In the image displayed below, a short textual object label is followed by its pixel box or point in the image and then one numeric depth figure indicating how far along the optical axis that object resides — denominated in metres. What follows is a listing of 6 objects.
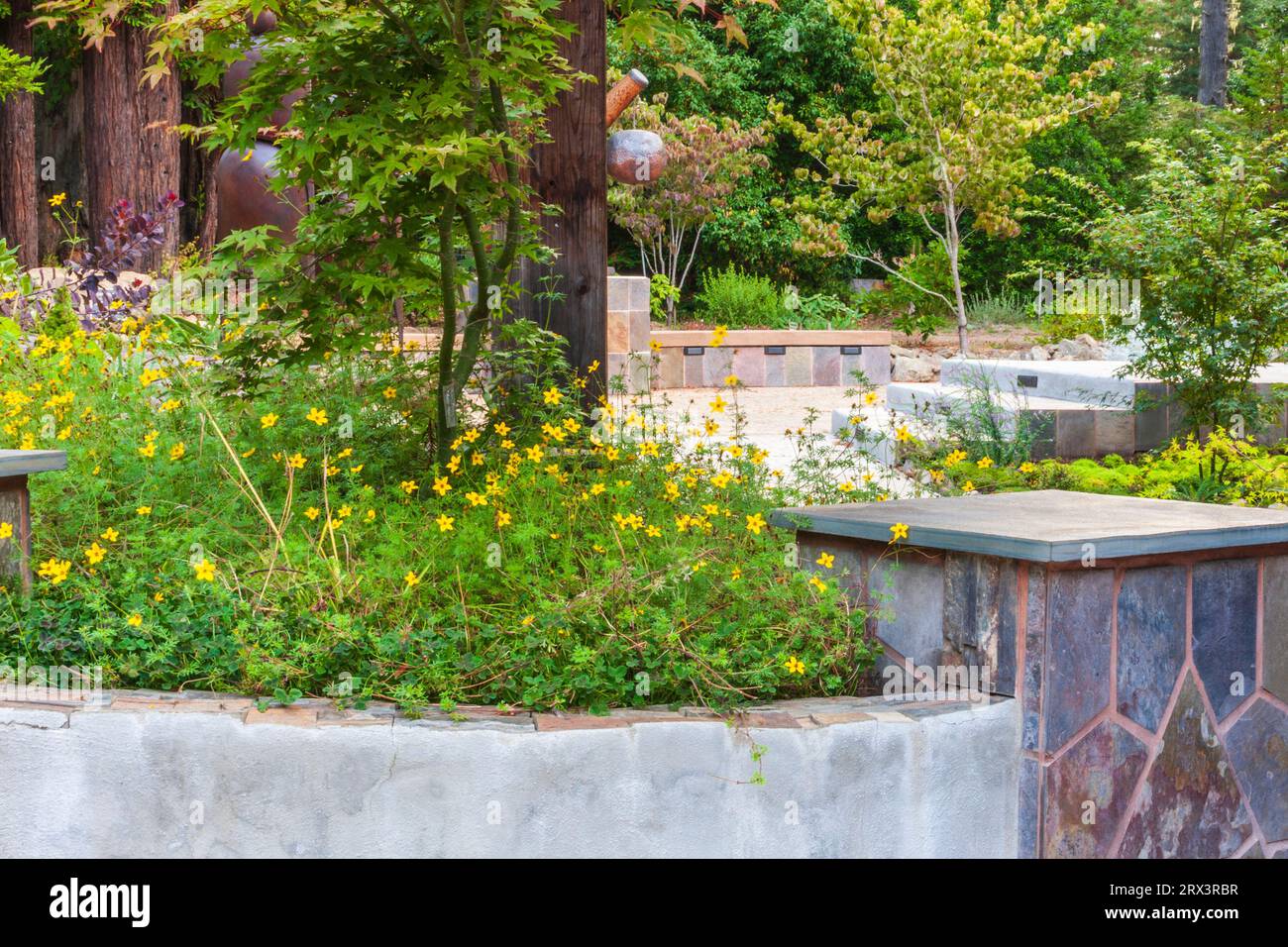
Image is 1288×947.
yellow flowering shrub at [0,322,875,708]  3.42
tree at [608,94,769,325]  17.22
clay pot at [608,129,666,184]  12.73
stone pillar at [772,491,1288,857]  3.26
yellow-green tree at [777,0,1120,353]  15.38
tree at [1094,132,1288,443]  6.87
